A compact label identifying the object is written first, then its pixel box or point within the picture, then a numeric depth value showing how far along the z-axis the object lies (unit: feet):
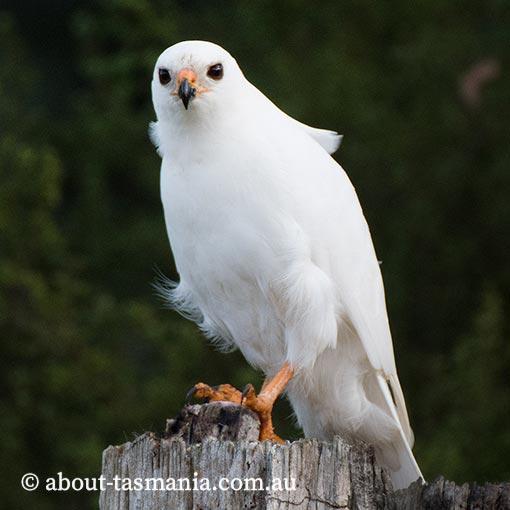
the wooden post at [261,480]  29.35
